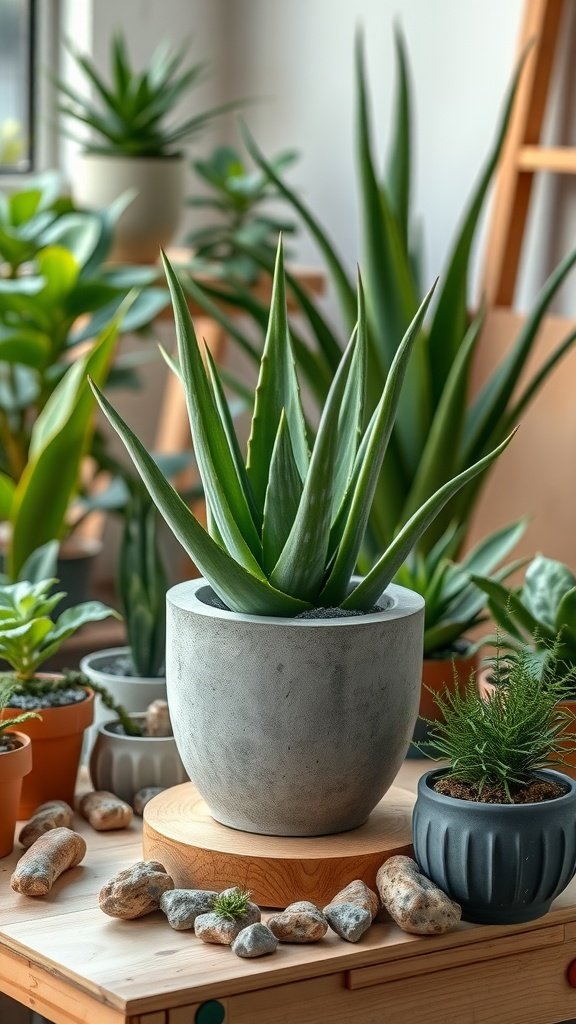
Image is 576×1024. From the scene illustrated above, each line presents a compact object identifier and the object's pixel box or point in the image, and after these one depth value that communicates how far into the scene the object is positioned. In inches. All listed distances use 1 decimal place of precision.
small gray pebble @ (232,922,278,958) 54.6
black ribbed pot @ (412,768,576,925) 55.9
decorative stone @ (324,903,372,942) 55.5
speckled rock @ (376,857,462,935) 55.8
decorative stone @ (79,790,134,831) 63.9
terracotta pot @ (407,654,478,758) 69.8
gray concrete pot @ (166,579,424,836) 57.5
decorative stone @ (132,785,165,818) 65.6
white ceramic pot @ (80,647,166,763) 70.6
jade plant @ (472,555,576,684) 65.8
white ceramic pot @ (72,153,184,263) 125.9
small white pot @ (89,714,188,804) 66.4
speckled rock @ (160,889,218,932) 56.4
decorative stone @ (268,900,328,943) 55.4
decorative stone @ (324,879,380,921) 56.5
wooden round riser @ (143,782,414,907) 57.7
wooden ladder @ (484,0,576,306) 106.6
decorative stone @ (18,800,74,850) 62.4
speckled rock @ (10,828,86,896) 58.4
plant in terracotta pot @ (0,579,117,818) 64.5
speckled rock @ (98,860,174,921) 56.9
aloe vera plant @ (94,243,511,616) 57.6
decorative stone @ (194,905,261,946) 55.2
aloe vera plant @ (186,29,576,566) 97.3
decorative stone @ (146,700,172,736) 67.6
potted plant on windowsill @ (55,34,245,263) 124.6
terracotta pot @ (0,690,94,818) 64.4
